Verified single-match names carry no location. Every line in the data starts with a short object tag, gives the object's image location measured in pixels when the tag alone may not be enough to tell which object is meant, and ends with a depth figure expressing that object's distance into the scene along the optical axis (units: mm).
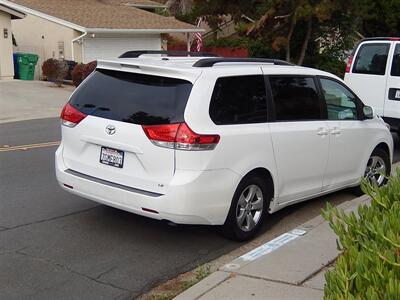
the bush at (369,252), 2492
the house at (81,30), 28250
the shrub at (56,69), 26203
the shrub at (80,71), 24391
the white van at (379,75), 10340
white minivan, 5195
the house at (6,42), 26766
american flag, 31462
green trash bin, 27859
